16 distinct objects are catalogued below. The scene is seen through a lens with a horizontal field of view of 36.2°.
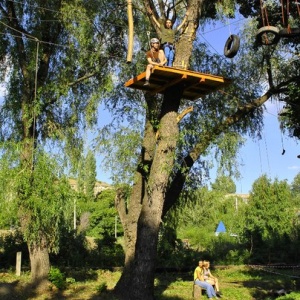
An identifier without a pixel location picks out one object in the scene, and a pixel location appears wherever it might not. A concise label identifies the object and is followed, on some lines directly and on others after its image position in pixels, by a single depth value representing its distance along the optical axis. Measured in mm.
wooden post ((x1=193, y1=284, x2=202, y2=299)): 10648
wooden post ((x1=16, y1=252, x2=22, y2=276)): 14536
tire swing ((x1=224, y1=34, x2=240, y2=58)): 8320
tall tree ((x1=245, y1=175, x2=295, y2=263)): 25922
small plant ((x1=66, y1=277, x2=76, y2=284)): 12834
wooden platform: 8719
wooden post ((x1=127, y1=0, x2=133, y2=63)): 8673
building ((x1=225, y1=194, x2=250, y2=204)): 42194
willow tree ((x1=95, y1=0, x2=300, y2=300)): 9453
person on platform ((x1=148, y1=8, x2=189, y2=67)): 9938
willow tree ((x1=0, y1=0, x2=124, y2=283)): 12078
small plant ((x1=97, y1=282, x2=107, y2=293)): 11434
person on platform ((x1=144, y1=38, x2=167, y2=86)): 8531
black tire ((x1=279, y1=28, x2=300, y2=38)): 7309
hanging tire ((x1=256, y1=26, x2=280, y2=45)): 7266
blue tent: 31056
